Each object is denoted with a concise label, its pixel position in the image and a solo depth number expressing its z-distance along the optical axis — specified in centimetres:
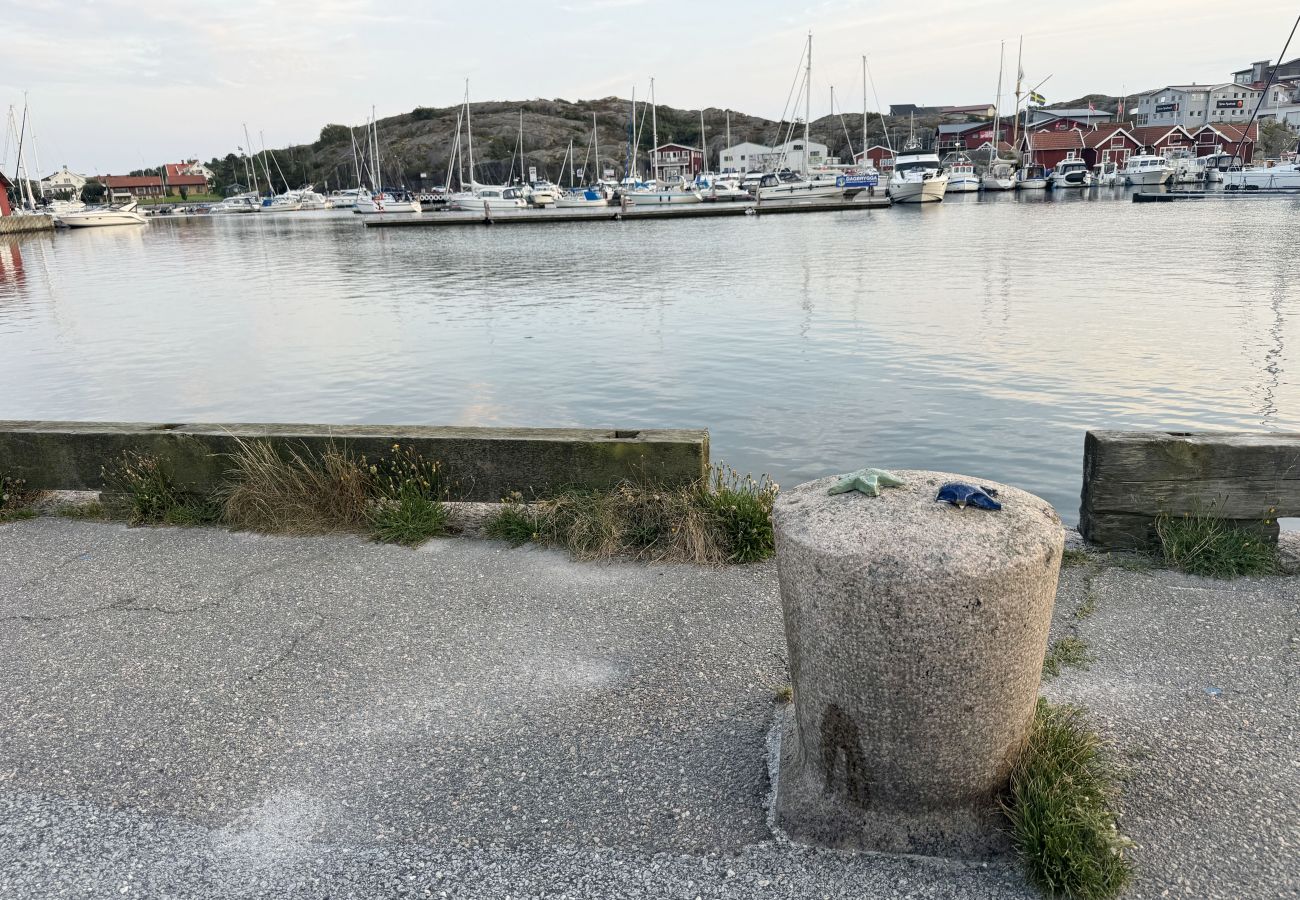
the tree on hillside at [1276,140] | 13200
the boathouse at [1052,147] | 11075
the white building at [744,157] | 13750
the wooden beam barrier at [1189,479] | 500
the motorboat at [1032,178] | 9400
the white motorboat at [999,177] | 9431
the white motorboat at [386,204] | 8850
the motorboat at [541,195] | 8875
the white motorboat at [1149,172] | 9069
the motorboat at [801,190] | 8175
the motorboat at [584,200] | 8456
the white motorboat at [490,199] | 8412
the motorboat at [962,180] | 9356
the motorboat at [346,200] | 13438
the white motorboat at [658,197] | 8219
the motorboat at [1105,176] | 9900
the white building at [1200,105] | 14788
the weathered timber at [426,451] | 573
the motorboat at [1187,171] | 9206
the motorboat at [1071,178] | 9472
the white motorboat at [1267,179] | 7669
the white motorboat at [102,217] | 8470
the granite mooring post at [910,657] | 265
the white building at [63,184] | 15788
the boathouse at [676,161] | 13588
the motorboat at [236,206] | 13075
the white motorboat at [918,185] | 7581
